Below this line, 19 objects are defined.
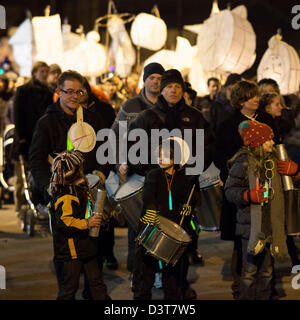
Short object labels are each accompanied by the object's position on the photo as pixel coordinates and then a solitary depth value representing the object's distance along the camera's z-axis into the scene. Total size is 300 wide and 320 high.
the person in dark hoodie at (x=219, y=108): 15.96
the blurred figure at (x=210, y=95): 19.27
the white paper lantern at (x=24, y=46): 22.01
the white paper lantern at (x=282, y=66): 17.91
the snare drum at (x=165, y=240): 9.37
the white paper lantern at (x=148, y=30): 25.19
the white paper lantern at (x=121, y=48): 28.54
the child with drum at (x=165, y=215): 9.78
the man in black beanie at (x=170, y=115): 11.15
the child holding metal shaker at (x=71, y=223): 8.94
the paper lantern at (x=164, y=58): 22.50
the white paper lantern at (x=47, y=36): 22.54
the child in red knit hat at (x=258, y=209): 9.93
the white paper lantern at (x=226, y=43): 18.09
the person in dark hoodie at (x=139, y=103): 12.21
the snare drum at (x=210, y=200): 11.42
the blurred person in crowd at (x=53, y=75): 15.87
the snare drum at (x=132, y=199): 10.93
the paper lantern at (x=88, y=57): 30.50
